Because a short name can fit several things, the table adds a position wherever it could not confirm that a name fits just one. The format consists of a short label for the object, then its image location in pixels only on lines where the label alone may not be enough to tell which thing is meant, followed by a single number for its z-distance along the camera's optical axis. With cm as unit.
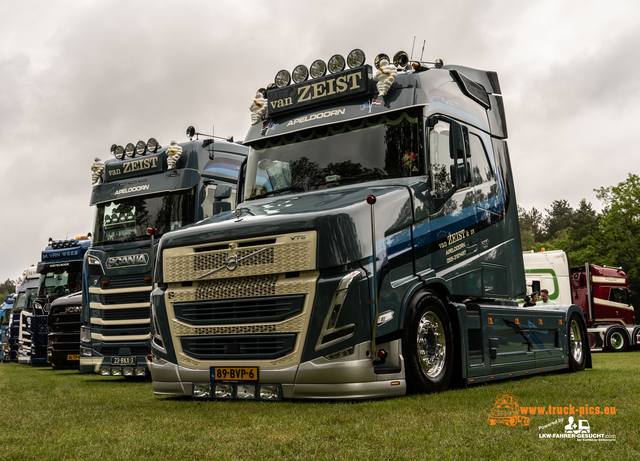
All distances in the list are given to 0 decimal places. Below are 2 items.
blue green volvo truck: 677
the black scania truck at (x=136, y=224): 1214
